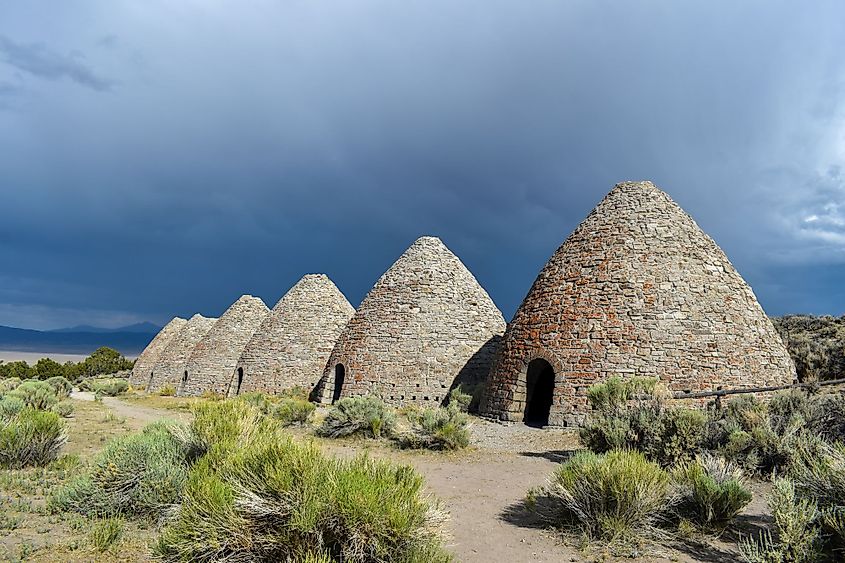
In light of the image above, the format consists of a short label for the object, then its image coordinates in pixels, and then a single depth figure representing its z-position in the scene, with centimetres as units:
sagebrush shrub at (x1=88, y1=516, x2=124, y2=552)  476
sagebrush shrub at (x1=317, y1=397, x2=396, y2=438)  1195
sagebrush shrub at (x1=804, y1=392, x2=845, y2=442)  786
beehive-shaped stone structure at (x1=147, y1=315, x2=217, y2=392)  3238
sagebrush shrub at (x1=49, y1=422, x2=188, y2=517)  568
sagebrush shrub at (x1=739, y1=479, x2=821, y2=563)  404
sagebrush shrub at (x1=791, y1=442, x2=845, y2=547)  426
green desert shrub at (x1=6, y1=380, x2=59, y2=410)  1479
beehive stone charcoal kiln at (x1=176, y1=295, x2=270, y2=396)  2683
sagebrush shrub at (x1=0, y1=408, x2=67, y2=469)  770
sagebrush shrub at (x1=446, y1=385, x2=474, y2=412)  1571
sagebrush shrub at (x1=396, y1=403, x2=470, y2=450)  1050
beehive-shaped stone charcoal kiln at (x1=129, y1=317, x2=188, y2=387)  3666
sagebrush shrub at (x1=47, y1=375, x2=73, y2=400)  2168
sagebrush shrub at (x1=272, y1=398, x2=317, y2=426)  1354
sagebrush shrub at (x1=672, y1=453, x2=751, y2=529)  544
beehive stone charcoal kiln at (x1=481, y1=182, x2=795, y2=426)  1196
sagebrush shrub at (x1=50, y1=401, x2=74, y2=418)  1450
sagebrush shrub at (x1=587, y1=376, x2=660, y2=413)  1002
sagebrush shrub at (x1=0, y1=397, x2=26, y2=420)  1106
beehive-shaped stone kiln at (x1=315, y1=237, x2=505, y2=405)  1798
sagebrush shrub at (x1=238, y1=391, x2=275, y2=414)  1523
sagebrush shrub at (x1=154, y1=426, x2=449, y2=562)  356
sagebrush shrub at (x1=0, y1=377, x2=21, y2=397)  1942
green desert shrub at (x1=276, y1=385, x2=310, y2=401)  2172
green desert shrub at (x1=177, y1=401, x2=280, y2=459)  625
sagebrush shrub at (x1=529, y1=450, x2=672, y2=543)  528
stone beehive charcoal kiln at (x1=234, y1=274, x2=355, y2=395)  2302
